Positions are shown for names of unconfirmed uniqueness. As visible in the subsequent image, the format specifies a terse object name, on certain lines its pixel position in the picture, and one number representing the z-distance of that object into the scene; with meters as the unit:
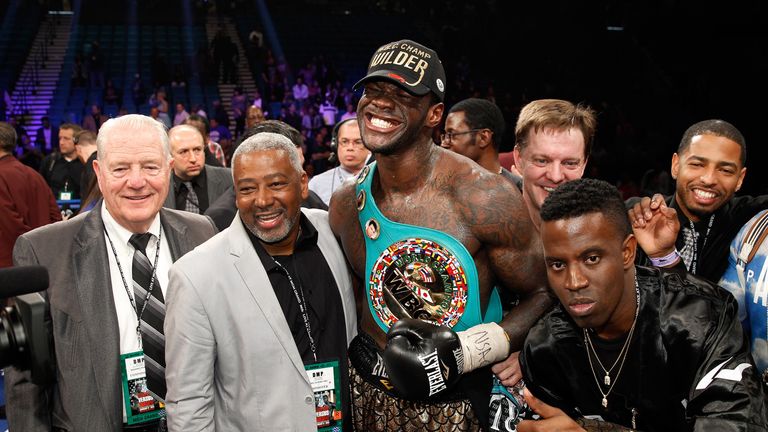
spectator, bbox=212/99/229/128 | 13.45
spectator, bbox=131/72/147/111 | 15.30
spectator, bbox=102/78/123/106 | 14.91
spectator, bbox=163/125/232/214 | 4.61
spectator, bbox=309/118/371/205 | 4.84
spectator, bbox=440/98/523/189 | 3.75
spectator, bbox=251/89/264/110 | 14.52
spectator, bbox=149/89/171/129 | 12.80
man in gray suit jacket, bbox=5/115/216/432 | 2.06
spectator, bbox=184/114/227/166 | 5.92
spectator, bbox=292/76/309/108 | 14.98
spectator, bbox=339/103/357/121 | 12.43
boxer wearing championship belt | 2.12
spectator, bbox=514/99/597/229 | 2.54
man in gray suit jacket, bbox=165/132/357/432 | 1.97
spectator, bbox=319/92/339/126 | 13.48
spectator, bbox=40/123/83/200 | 7.27
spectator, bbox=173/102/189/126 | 12.64
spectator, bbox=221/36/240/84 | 17.00
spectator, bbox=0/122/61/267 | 5.00
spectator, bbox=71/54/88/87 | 16.27
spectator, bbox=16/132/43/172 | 11.27
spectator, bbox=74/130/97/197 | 6.11
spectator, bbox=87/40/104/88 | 16.39
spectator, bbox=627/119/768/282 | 2.49
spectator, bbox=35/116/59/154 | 12.91
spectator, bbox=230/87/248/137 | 14.05
